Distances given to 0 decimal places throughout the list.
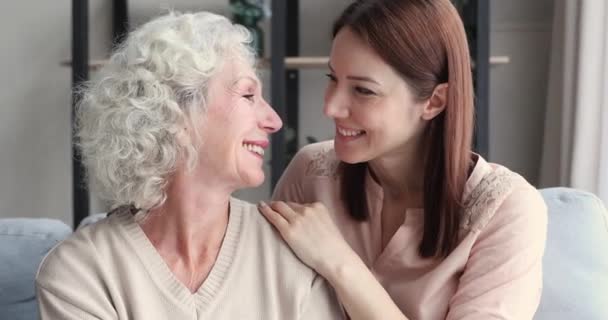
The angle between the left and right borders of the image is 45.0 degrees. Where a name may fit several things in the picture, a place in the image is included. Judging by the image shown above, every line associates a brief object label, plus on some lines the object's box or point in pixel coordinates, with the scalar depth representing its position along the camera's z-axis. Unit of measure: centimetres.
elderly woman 126
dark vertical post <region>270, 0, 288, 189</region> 269
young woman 135
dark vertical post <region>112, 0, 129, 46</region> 333
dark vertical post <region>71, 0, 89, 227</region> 279
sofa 161
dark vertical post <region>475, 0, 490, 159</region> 260
